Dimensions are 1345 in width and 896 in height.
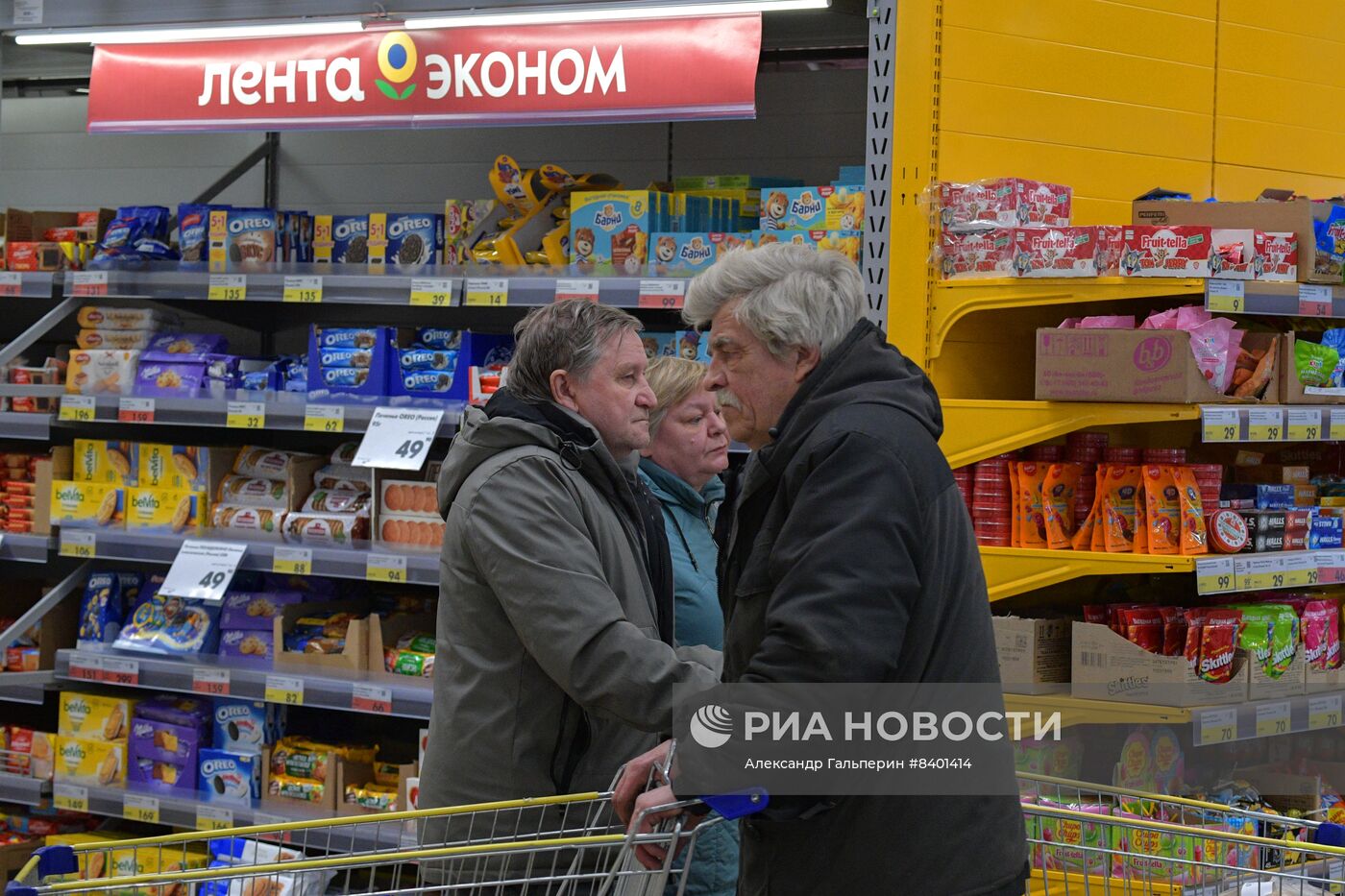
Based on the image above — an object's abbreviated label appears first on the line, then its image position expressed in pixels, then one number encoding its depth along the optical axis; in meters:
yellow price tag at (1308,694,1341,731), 3.38
